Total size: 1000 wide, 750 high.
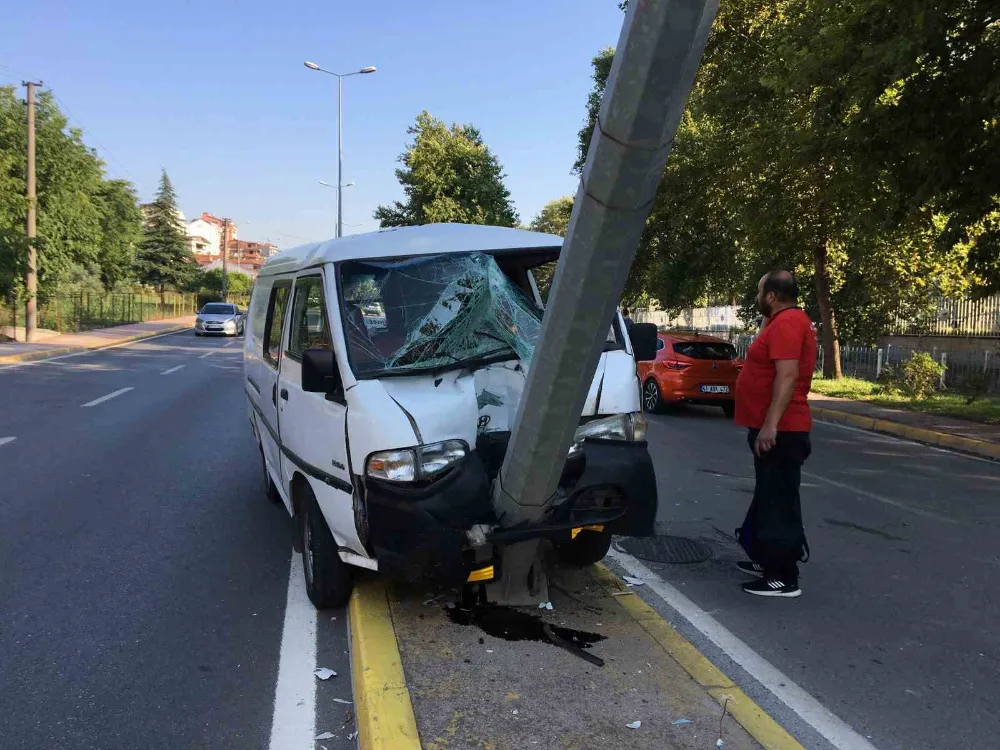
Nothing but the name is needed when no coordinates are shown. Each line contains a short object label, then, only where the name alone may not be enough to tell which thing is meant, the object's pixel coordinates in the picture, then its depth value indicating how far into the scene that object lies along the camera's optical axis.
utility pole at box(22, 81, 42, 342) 24.94
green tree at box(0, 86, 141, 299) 27.03
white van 3.37
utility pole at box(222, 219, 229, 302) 69.38
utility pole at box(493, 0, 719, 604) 2.02
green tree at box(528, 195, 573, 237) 69.62
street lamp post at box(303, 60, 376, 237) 38.88
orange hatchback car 12.62
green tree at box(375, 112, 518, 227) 34.69
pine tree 67.31
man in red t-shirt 4.20
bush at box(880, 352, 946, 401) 15.17
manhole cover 5.05
